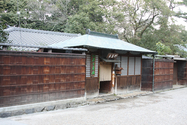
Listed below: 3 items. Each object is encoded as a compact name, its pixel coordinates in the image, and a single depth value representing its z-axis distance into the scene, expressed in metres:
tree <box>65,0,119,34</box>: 23.66
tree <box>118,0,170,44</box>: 22.67
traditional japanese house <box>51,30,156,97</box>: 11.06
